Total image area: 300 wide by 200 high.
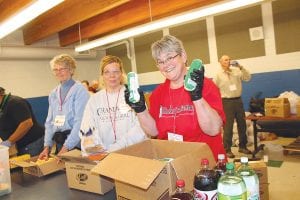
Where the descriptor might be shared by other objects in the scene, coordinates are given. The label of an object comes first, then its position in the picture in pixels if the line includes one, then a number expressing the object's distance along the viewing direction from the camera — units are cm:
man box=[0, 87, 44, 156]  268
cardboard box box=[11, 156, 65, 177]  187
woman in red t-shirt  142
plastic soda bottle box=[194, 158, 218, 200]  95
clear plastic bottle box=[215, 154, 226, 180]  103
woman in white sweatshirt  180
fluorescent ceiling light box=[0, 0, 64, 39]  255
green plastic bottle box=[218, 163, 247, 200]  84
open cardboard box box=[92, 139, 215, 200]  102
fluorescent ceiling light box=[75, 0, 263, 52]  328
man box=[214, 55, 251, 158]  474
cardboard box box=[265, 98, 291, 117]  418
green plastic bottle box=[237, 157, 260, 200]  92
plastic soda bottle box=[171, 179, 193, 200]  95
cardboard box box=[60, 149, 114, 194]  148
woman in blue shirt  238
